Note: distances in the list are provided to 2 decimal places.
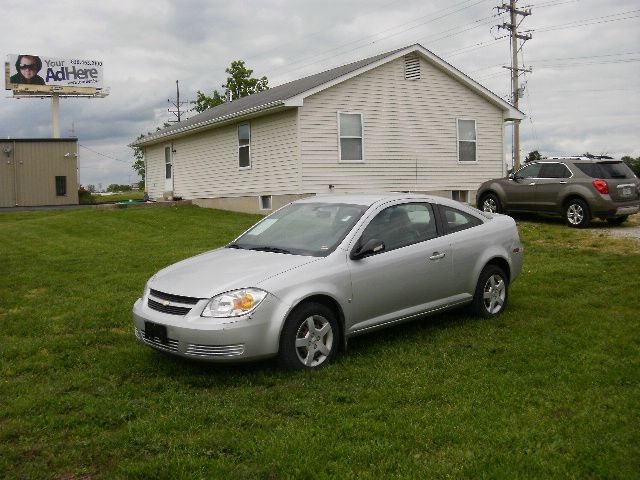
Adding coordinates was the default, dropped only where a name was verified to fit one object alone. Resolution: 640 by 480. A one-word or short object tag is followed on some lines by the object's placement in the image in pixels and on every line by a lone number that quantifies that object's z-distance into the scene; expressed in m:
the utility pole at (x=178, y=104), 55.03
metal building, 29.34
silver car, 5.09
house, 18.58
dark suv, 14.80
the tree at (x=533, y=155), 33.45
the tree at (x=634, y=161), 31.08
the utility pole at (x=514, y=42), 33.16
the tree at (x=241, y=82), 39.22
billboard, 43.19
